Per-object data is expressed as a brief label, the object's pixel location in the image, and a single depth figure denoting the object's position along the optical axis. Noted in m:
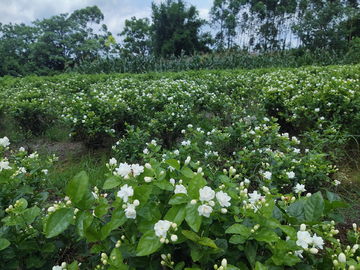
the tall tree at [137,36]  35.91
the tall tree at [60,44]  25.77
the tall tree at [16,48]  21.86
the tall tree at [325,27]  22.34
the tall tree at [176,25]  25.89
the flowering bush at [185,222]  0.70
